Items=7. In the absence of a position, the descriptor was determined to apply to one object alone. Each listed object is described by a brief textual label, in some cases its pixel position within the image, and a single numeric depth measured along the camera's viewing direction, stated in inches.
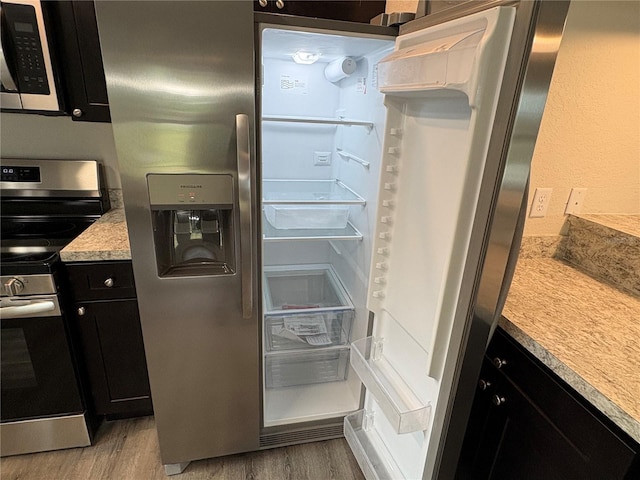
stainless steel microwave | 52.3
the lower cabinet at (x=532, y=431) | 31.1
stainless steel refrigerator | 32.6
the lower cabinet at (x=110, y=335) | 58.3
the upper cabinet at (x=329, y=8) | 50.4
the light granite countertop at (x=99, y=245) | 55.9
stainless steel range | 54.6
